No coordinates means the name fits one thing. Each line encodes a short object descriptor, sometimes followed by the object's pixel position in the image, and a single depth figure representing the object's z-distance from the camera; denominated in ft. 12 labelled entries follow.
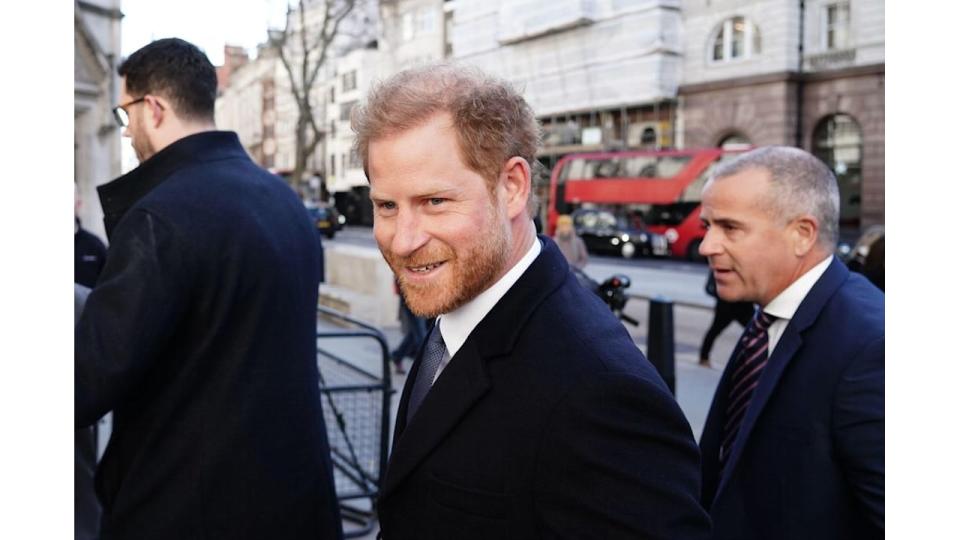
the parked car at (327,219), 118.60
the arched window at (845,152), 81.46
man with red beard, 4.08
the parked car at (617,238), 82.17
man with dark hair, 6.49
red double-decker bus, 84.74
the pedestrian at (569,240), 30.68
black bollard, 21.43
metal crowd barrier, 14.30
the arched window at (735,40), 97.76
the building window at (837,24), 87.61
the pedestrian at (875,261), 17.15
